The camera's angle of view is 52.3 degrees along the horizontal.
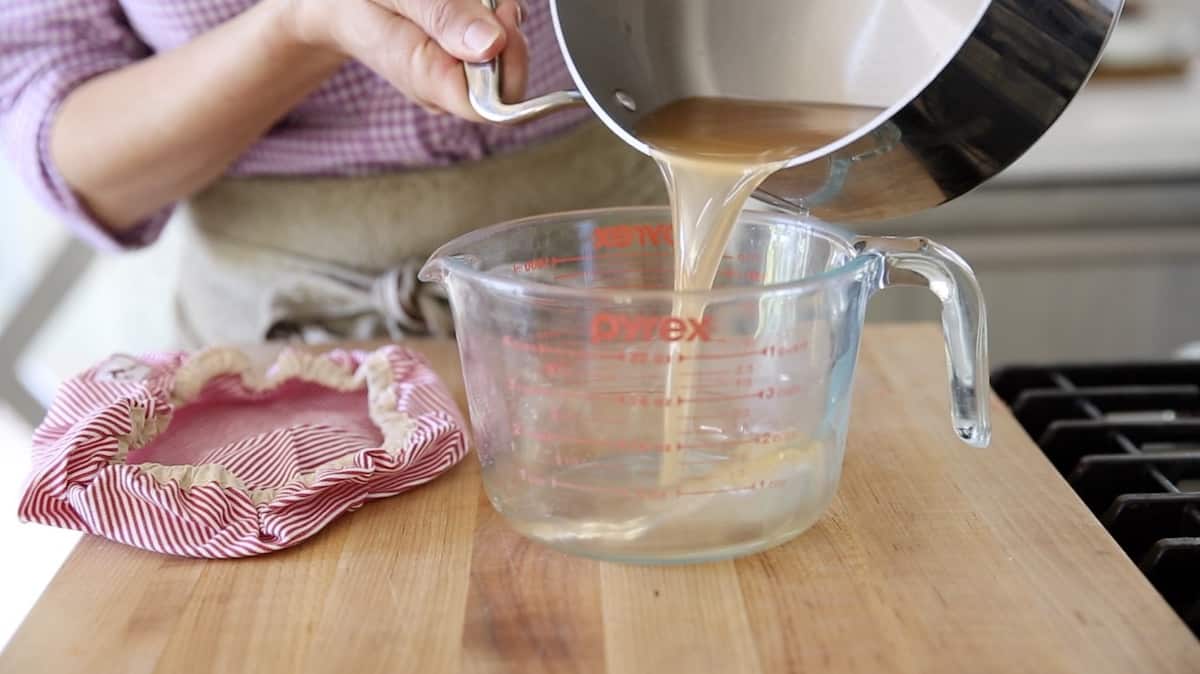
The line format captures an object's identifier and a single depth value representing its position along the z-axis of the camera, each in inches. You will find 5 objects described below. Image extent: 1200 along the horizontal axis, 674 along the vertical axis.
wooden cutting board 21.9
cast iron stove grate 24.5
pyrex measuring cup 23.8
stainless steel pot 22.9
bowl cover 25.6
